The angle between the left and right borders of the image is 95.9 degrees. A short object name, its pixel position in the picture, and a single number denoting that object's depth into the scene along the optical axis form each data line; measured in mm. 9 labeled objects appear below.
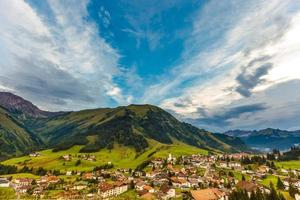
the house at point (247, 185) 73170
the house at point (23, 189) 93827
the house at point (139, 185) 87109
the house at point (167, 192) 75875
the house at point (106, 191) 84584
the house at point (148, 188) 81810
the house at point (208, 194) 66620
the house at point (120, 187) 87084
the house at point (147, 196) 72479
